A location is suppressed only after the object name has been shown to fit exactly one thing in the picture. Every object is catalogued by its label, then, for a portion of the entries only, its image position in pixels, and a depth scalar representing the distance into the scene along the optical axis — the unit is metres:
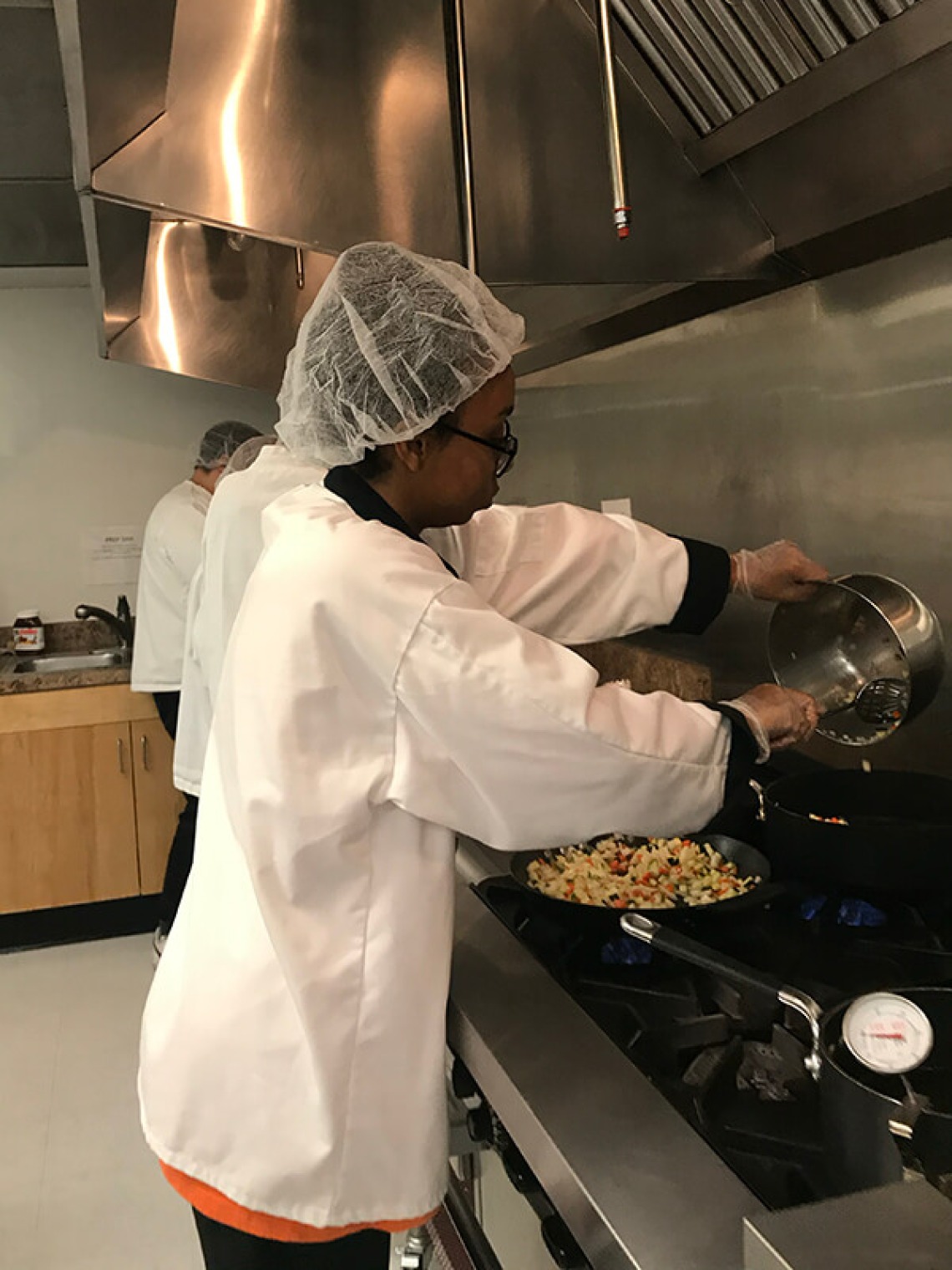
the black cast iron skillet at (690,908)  1.03
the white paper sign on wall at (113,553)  3.71
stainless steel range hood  1.20
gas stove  0.76
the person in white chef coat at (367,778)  0.89
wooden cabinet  3.03
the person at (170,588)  2.96
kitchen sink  3.53
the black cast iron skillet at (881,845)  1.00
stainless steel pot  1.17
